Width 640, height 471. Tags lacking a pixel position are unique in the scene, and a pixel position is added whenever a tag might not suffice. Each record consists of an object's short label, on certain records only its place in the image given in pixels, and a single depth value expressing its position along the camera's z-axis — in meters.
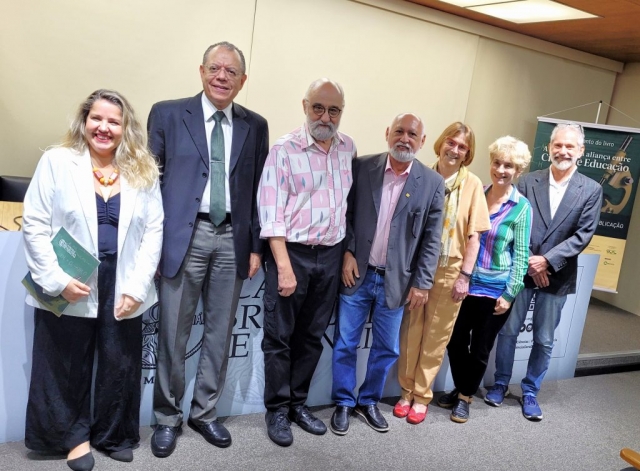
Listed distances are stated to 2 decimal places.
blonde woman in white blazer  2.12
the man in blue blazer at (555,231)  3.17
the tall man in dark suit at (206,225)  2.36
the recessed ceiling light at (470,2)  4.55
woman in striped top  2.97
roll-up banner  5.52
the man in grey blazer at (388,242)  2.70
